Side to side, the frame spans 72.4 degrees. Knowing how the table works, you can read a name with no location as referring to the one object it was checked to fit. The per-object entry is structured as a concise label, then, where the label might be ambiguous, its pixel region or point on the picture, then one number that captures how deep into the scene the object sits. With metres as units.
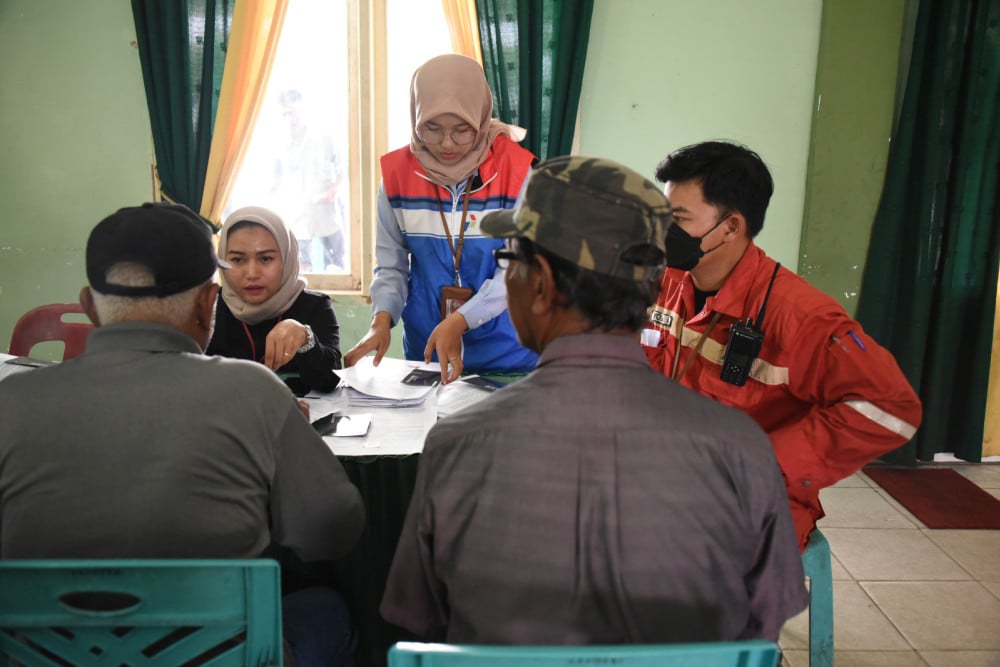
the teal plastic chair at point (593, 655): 0.69
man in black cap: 0.94
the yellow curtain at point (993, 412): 3.59
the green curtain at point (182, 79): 3.44
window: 3.63
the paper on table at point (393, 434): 1.52
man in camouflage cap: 0.84
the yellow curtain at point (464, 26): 3.40
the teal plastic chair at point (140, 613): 0.86
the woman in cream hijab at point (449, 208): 2.16
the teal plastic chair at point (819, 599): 1.65
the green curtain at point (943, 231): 3.25
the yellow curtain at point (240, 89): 3.50
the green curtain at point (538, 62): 3.36
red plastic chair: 2.44
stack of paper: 1.83
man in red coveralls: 1.38
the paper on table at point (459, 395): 1.75
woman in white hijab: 2.09
